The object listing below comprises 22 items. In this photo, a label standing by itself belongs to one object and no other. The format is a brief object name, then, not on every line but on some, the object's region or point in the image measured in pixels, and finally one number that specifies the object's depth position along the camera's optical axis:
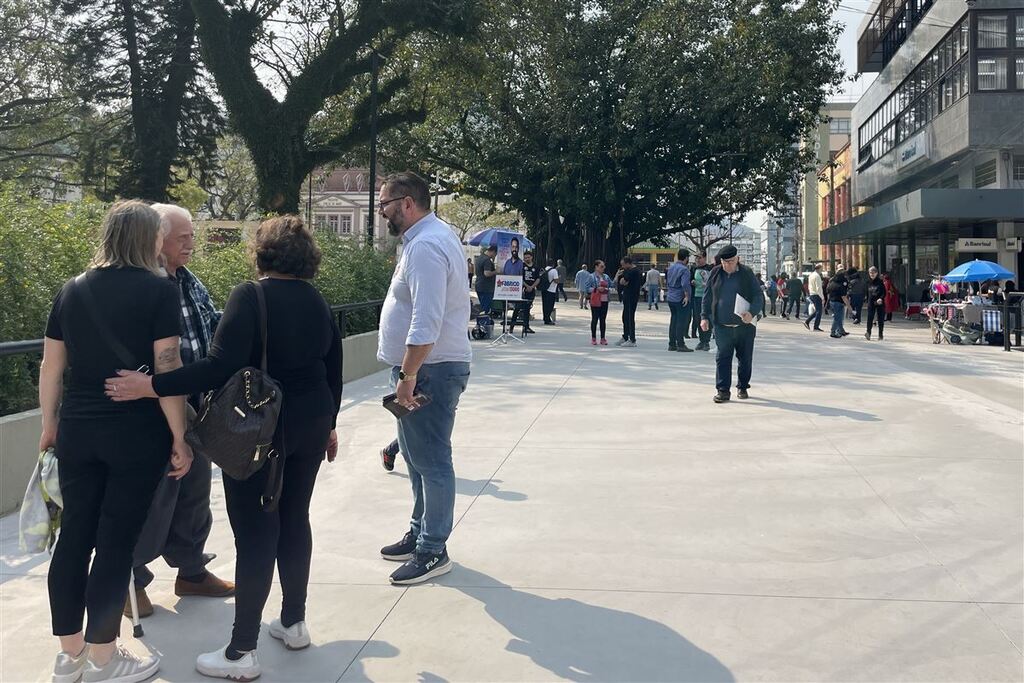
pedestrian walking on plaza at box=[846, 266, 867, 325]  23.23
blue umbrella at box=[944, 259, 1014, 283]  20.34
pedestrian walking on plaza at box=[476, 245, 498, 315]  17.23
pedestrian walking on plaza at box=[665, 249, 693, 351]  15.90
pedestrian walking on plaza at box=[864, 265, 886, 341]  20.27
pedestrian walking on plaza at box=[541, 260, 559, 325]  20.97
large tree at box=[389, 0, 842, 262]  34.78
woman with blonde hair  3.23
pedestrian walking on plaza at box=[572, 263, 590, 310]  22.29
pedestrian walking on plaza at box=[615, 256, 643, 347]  16.41
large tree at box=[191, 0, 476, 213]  23.12
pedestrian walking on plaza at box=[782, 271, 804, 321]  28.33
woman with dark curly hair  3.39
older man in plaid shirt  3.87
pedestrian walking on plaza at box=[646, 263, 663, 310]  31.58
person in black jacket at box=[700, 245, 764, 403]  10.14
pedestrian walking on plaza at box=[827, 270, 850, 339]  19.69
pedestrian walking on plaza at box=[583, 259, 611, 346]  16.77
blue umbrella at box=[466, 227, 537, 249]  22.98
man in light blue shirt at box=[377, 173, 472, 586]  4.18
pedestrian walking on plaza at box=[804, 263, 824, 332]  22.33
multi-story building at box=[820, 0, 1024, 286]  26.80
